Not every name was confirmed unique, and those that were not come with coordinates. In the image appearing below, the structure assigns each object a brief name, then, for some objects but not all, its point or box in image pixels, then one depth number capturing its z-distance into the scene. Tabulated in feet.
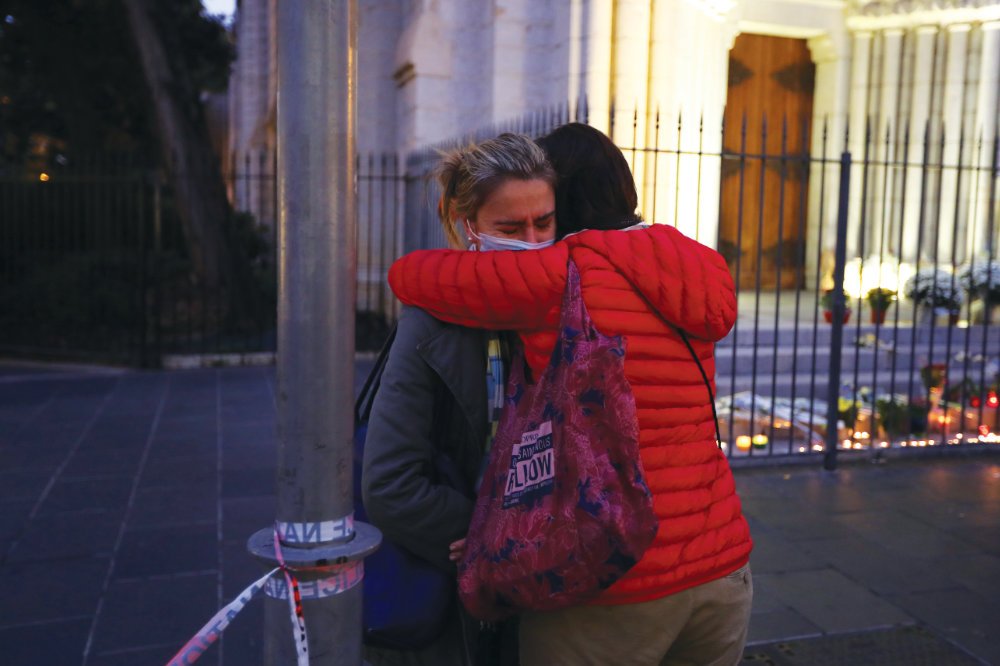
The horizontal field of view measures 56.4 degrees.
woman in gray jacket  5.75
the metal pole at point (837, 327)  20.33
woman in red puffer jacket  5.44
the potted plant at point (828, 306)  27.22
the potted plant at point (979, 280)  29.32
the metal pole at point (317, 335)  5.12
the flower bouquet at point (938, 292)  29.30
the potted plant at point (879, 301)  28.55
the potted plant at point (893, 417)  23.27
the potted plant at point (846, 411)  23.27
